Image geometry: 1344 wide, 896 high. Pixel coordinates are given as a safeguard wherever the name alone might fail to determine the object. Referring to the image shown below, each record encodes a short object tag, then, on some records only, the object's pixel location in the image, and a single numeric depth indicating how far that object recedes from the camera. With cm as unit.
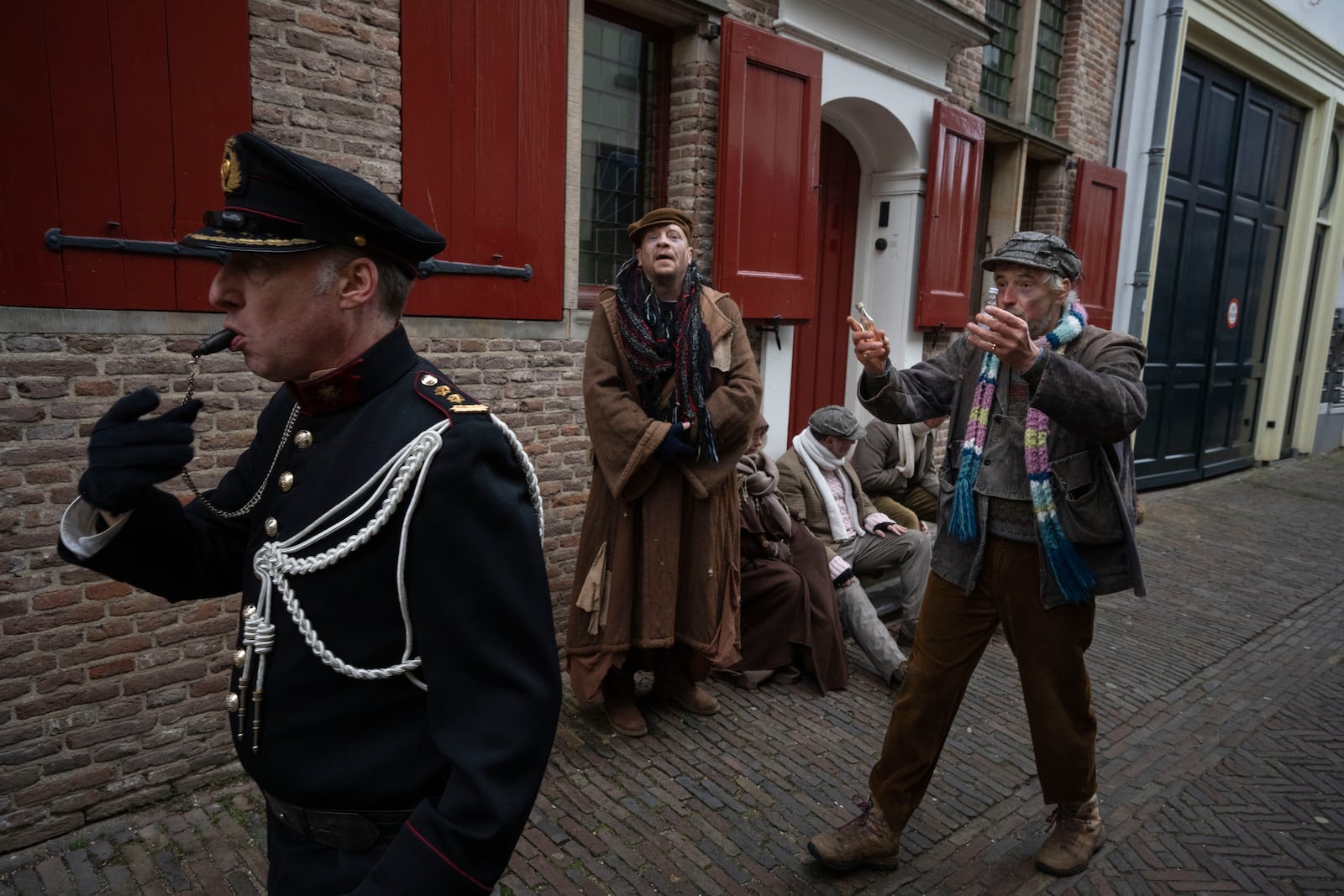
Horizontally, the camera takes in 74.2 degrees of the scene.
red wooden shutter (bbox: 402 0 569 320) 393
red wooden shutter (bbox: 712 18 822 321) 532
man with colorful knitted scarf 283
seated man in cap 482
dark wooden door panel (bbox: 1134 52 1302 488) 1027
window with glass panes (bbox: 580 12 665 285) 515
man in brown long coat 373
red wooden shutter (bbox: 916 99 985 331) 693
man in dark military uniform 128
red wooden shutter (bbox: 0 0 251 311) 290
